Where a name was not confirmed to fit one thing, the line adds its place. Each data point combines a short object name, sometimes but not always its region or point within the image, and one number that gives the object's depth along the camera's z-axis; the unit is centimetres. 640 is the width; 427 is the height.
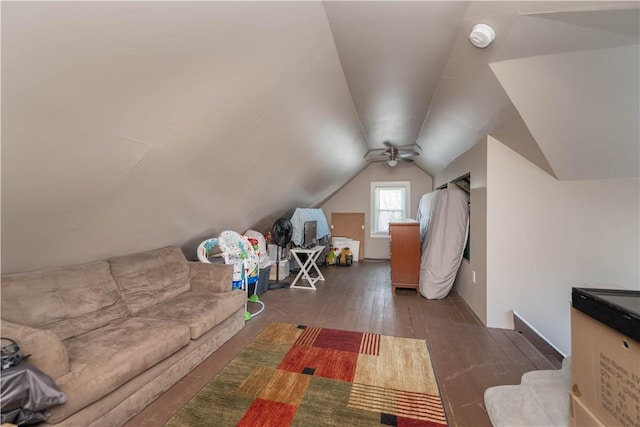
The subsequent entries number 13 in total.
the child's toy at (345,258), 618
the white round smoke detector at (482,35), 161
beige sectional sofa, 134
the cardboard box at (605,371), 97
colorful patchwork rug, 158
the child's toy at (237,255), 324
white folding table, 432
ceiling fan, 494
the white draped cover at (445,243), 364
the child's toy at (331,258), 620
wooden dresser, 405
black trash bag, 109
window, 679
